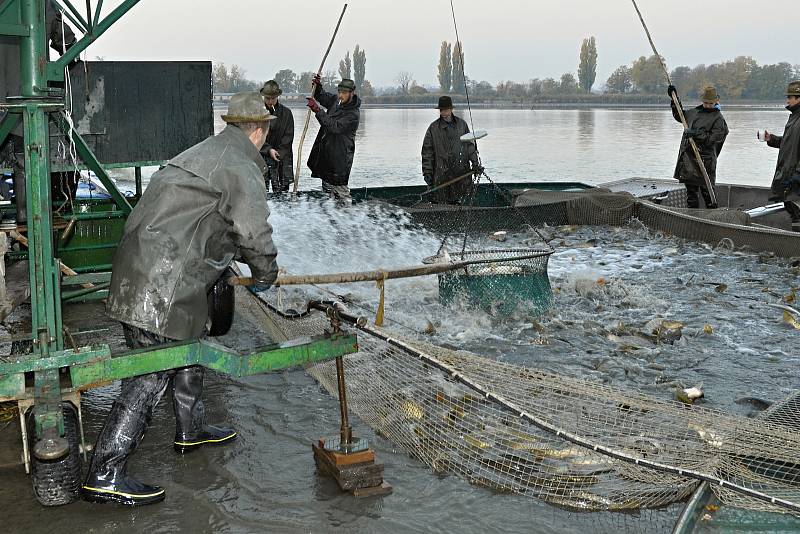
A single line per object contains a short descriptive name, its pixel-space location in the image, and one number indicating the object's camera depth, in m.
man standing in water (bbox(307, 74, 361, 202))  12.21
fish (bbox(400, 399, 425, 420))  4.94
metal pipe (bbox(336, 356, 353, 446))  4.52
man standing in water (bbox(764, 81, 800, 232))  11.59
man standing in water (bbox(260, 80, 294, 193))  12.43
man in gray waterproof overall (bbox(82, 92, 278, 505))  4.22
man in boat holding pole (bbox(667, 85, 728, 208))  13.04
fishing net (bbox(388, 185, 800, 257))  10.92
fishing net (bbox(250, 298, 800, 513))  4.10
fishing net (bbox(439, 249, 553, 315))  7.62
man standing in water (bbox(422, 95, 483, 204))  13.23
